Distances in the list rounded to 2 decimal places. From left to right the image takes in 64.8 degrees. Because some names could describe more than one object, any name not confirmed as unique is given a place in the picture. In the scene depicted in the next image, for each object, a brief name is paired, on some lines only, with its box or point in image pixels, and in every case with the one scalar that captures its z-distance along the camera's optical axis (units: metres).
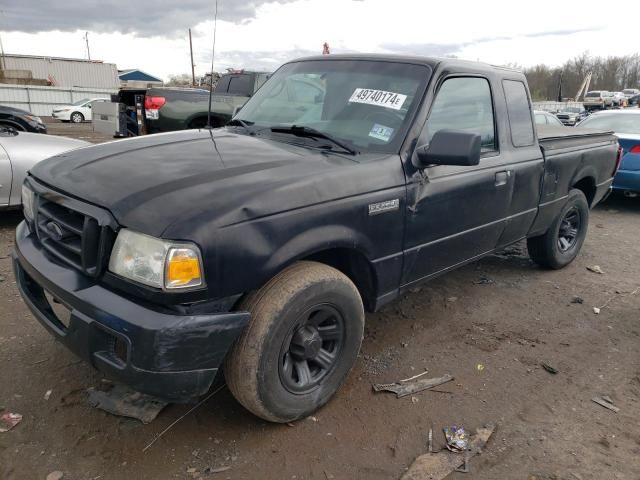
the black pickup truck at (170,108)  9.07
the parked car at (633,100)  42.99
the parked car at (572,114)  24.76
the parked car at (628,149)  7.77
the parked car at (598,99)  36.41
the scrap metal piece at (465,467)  2.40
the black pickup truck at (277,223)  2.07
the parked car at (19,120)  8.81
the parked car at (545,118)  9.62
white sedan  25.14
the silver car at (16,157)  5.32
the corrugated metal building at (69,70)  46.38
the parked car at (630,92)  56.34
